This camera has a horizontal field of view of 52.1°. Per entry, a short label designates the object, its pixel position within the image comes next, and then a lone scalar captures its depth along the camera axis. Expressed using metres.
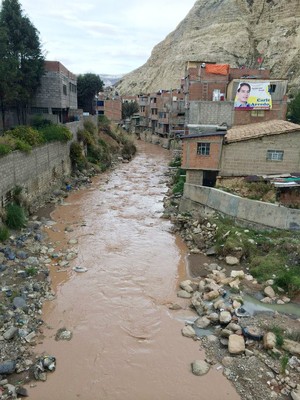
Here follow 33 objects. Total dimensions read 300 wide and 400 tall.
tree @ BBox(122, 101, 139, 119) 63.09
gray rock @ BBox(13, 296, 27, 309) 8.58
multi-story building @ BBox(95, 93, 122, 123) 57.22
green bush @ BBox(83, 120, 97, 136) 30.02
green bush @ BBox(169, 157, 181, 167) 30.42
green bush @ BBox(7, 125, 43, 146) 16.41
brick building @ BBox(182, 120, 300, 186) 14.86
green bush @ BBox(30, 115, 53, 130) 22.12
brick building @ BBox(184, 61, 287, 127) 22.38
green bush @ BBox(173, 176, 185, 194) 19.79
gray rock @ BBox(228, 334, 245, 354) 7.27
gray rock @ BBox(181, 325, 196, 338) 8.08
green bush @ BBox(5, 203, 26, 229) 13.23
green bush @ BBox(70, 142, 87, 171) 24.57
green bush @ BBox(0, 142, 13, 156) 13.16
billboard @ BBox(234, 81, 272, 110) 22.56
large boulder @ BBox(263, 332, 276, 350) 7.29
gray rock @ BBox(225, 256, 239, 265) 11.38
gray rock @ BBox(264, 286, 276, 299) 9.47
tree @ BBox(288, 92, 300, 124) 27.75
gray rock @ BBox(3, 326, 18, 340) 7.47
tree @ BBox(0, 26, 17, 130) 17.31
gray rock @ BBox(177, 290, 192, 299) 9.80
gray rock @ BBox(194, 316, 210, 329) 8.40
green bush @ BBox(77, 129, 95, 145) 27.25
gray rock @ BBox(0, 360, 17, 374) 6.60
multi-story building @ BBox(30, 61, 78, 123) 24.09
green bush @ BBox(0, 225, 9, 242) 11.94
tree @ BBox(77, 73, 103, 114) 37.22
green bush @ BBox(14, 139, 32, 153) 15.03
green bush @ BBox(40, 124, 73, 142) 19.72
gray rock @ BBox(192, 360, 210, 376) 6.93
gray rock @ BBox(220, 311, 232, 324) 8.26
